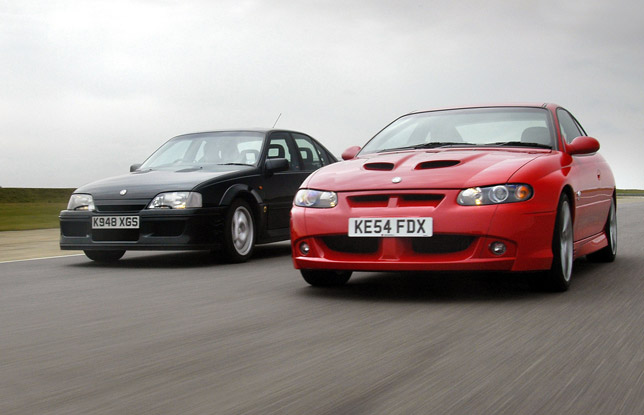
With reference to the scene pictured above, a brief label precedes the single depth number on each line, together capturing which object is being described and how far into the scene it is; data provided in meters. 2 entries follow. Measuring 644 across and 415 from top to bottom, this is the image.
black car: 8.53
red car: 5.62
